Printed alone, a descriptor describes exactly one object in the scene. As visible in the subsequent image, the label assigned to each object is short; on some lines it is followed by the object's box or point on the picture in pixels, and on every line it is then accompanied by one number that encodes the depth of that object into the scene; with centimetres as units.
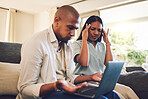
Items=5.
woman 137
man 88
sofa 112
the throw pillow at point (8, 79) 118
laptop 78
